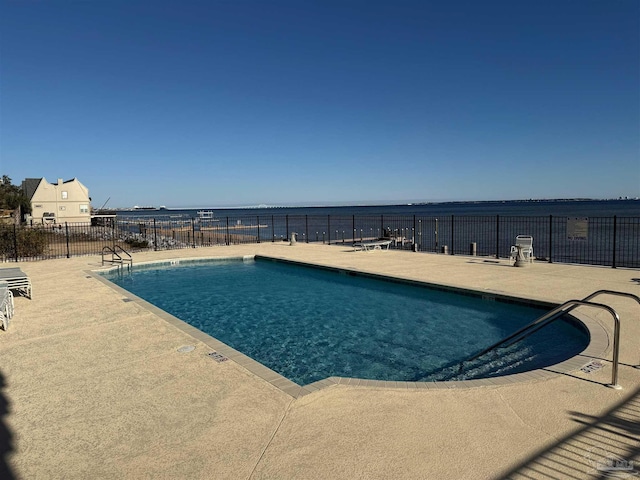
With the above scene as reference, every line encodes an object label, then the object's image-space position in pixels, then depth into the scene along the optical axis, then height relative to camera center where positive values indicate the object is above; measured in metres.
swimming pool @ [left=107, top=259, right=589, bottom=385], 6.24 -2.03
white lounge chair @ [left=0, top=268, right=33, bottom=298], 8.88 -1.17
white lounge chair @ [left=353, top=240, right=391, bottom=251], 17.94 -1.21
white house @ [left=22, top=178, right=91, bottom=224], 46.31 +2.49
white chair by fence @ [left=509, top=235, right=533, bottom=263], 12.69 -0.95
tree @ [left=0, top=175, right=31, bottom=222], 37.29 +2.42
